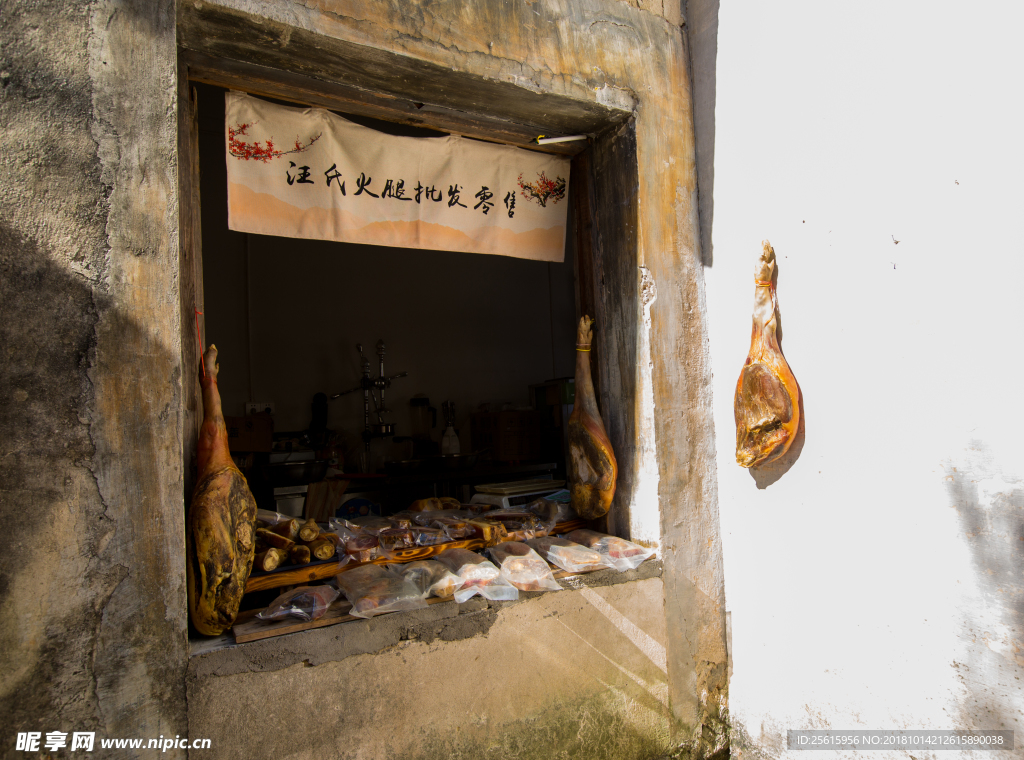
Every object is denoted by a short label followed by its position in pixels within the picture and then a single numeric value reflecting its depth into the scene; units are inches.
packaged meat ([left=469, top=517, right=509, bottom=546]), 118.7
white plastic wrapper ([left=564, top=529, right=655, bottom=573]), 109.7
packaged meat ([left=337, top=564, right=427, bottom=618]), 89.3
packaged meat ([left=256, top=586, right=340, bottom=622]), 87.8
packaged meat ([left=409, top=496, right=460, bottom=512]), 147.4
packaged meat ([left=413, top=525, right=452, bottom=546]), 117.6
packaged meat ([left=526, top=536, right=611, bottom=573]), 108.2
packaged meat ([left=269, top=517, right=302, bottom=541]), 105.1
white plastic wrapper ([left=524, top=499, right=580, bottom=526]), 133.0
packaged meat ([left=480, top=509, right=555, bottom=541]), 124.0
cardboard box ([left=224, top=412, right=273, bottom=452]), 275.3
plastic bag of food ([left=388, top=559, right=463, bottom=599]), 96.5
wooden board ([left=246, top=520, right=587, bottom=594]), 94.0
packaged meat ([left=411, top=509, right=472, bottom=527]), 130.9
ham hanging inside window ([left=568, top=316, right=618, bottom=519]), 119.8
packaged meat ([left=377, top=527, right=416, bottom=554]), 113.1
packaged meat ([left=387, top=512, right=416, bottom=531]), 122.7
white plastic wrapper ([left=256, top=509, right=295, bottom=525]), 110.3
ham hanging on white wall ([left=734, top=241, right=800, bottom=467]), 105.9
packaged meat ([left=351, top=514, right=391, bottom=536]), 121.1
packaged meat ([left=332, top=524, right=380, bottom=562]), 107.2
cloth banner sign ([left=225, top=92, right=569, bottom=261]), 110.6
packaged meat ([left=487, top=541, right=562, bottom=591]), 101.8
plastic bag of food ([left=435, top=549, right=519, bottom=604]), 97.3
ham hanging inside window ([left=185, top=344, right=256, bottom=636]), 82.0
